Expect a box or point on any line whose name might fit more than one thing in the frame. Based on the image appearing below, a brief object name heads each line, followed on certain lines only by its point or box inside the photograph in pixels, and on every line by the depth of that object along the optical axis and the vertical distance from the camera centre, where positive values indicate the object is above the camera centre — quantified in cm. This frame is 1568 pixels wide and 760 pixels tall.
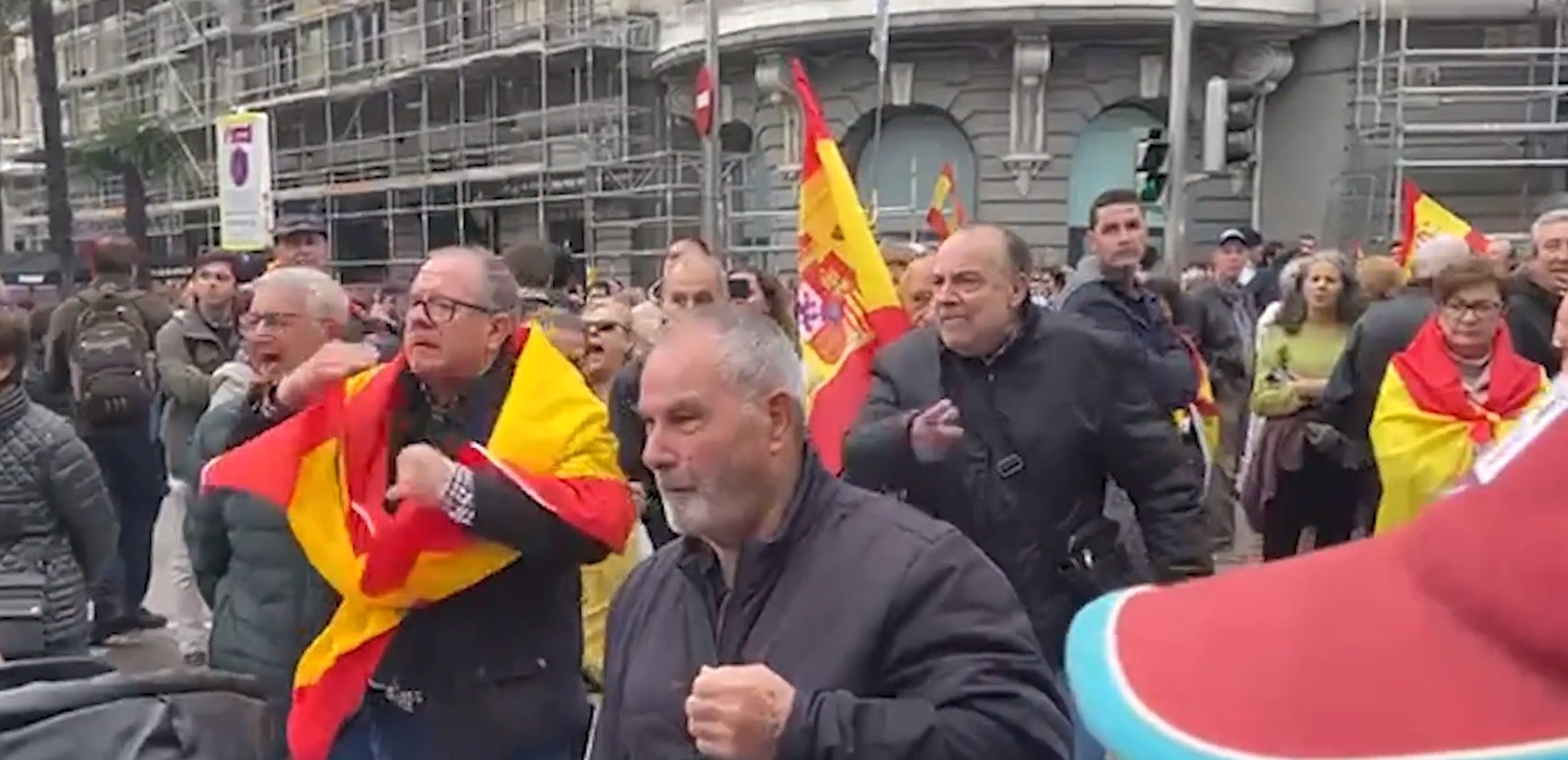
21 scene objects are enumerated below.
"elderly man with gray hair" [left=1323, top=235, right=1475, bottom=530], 594 -53
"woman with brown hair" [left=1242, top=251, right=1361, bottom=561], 696 -92
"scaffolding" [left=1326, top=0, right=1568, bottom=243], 2008 +71
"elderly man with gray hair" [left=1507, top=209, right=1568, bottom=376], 562 -35
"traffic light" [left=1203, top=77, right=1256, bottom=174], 1302 +39
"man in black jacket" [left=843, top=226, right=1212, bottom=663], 389 -56
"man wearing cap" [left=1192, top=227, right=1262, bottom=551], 824 -93
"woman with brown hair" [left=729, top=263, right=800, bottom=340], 560 -36
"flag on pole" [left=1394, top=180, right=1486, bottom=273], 961 -23
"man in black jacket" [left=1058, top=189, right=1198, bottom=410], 498 -31
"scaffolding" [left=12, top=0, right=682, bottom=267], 2645 +130
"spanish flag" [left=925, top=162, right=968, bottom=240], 1096 -19
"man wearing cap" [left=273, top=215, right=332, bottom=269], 662 -24
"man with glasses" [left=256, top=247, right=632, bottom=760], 342 -66
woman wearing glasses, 500 -59
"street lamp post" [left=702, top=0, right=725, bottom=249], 2112 +22
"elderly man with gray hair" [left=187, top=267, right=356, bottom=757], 383 -80
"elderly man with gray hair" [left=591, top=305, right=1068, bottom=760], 212 -54
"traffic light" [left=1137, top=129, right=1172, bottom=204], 1377 +13
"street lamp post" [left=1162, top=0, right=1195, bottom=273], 1421 +43
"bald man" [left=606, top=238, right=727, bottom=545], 507 -57
